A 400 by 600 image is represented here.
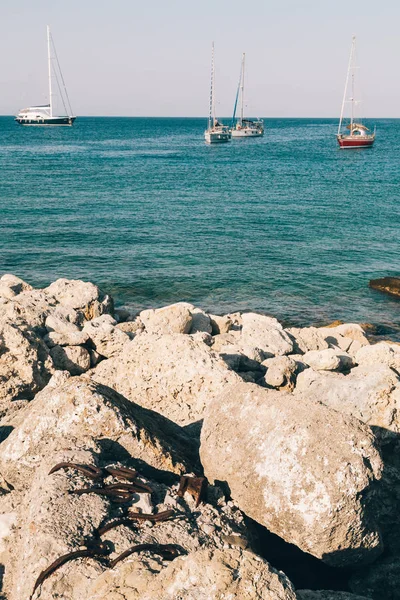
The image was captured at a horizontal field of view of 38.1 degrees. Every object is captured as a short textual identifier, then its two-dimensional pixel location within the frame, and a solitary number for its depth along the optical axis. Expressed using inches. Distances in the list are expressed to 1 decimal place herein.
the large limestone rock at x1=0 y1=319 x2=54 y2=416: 394.3
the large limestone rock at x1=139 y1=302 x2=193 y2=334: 534.0
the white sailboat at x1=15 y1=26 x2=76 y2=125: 6456.7
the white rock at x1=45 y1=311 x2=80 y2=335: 510.3
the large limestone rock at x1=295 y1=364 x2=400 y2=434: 318.7
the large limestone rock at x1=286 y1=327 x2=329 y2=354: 565.9
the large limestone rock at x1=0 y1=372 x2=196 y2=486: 236.4
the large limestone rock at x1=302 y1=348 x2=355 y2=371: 458.1
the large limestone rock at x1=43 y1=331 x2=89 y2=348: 472.4
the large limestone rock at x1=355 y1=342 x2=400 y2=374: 479.2
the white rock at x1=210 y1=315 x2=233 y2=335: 613.3
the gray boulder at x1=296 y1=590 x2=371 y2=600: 200.2
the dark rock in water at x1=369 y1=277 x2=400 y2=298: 1014.1
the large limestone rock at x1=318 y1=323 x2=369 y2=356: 622.5
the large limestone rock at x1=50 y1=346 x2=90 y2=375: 452.1
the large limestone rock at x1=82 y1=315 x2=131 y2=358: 483.2
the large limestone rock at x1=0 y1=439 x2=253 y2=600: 161.0
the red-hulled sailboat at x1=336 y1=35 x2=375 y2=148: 3964.1
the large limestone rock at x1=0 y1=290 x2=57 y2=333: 498.9
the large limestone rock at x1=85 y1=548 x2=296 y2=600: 147.5
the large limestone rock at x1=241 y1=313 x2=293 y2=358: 514.3
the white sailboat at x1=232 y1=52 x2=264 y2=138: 5018.7
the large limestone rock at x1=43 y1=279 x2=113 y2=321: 617.6
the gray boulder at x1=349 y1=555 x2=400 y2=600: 228.5
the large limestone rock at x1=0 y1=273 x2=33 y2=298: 637.9
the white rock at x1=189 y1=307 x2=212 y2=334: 579.2
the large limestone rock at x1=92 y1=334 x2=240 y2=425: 327.3
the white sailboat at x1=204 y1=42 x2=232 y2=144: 4480.8
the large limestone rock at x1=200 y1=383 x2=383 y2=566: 212.5
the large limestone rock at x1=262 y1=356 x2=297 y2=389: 396.5
